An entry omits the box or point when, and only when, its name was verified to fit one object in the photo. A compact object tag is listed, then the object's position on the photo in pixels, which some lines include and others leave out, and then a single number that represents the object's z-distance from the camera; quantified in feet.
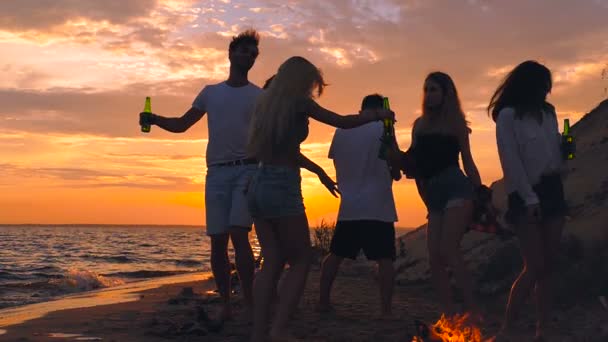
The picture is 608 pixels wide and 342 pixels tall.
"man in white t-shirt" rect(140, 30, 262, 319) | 17.88
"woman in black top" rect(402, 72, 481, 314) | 16.60
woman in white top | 15.60
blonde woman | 13.62
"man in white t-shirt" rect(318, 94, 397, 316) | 19.62
